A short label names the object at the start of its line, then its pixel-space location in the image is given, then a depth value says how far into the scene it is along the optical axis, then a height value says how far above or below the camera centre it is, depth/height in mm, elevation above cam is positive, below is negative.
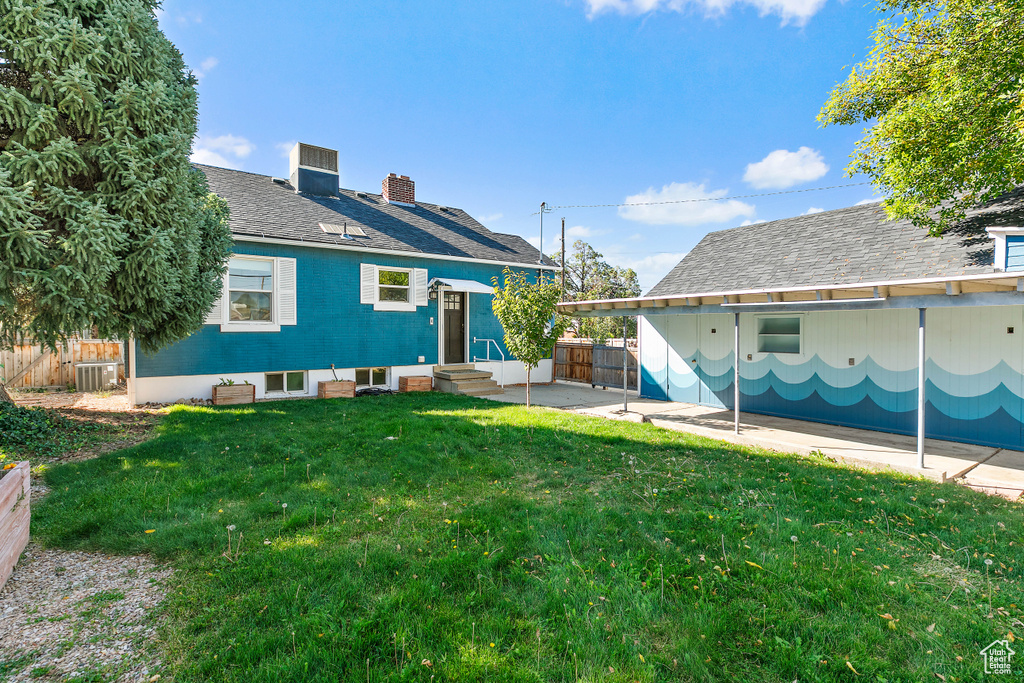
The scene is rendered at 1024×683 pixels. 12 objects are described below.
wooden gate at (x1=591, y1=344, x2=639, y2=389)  14281 -931
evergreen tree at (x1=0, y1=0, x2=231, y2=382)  5133 +2130
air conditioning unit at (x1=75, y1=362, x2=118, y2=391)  11195 -945
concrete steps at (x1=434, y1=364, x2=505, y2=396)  12308 -1216
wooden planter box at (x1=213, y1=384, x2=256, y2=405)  9820 -1233
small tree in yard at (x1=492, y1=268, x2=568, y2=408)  9328 +452
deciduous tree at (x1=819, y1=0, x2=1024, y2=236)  6215 +3479
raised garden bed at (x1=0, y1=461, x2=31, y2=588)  2959 -1265
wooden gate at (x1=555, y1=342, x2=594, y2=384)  15578 -810
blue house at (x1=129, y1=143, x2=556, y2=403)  10234 +1119
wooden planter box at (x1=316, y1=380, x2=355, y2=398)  11172 -1268
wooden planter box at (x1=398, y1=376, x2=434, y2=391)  12266 -1233
